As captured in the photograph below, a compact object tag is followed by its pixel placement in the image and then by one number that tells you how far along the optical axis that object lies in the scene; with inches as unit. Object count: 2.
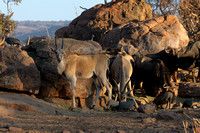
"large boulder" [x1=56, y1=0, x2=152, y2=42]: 1491.1
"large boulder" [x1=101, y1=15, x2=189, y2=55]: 1138.7
